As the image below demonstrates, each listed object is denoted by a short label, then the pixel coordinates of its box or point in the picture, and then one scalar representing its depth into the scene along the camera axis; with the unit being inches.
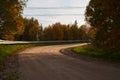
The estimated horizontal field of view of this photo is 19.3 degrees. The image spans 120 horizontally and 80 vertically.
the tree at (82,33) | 4670.0
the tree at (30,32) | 4483.3
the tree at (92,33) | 1589.6
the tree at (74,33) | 4641.5
